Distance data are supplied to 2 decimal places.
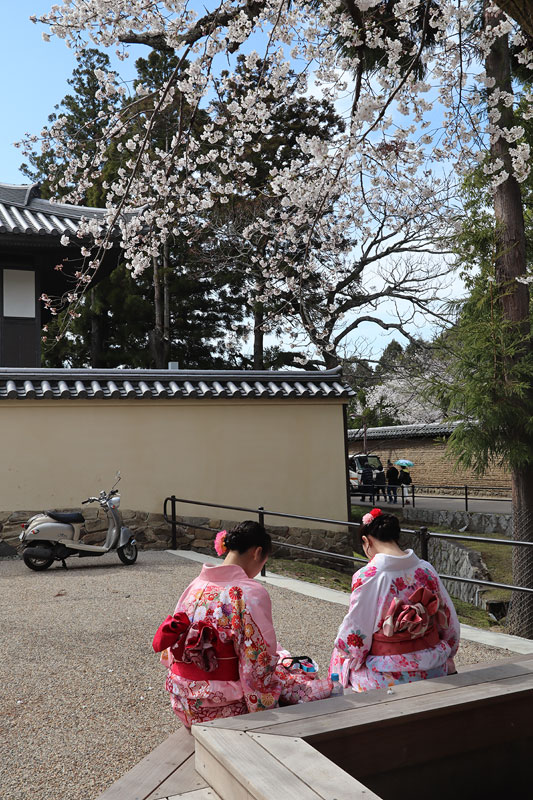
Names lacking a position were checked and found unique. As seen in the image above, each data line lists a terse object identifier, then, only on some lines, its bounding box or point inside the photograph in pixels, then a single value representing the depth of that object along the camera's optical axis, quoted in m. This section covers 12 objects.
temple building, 11.21
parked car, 26.59
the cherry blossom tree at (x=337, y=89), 4.84
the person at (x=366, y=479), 24.67
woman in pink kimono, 2.49
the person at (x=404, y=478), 22.92
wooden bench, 1.87
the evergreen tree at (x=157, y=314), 20.98
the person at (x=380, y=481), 24.98
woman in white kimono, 2.75
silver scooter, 8.52
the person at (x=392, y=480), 23.56
